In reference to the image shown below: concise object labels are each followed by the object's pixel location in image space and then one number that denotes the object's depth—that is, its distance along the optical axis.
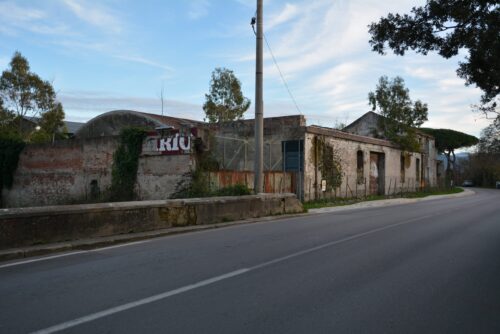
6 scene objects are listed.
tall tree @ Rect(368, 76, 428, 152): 41.72
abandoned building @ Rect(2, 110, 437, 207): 21.33
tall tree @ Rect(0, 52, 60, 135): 33.72
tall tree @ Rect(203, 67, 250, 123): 41.81
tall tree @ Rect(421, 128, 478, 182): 75.25
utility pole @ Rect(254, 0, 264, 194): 17.22
